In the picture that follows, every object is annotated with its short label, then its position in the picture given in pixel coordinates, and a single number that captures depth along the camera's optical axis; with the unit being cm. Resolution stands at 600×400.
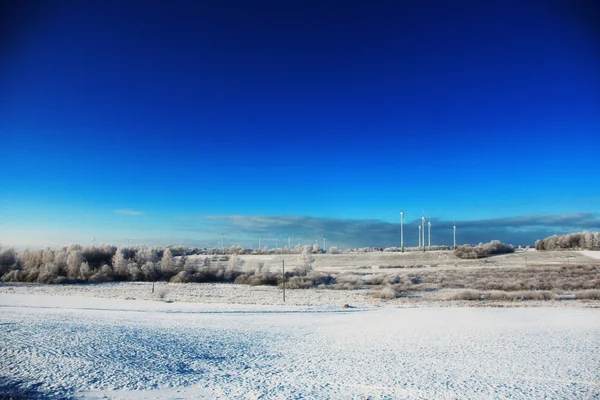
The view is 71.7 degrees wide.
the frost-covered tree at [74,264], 5369
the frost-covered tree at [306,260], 5044
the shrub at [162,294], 2955
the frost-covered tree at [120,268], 5456
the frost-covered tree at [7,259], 5572
